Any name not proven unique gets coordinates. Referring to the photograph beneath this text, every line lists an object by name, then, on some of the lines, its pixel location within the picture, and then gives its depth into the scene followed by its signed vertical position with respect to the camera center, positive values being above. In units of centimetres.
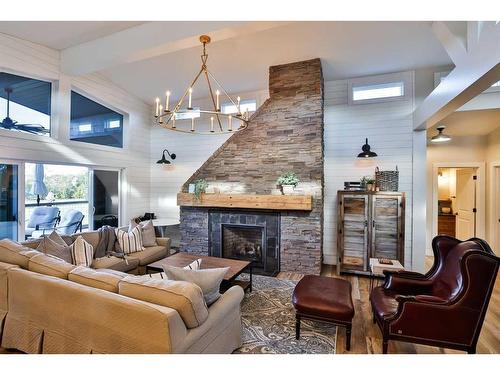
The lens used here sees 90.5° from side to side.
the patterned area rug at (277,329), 233 -148
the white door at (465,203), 549 -26
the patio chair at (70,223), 485 -69
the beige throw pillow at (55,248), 292 -72
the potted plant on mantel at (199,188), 487 +3
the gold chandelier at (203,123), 556 +160
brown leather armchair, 196 -100
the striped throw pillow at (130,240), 404 -86
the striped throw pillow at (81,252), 316 -84
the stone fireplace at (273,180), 430 +20
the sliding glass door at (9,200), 381 -20
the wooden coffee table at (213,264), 327 -103
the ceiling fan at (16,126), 377 +98
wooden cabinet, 414 -64
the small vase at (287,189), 432 +2
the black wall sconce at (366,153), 427 +66
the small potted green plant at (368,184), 433 +13
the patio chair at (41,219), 432 -57
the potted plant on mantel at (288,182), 432 +14
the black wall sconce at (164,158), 577 +75
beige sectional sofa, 158 -90
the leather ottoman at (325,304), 229 -108
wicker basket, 443 +20
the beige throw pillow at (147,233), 440 -79
